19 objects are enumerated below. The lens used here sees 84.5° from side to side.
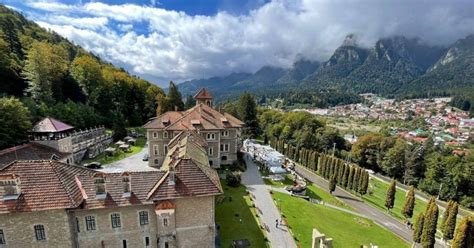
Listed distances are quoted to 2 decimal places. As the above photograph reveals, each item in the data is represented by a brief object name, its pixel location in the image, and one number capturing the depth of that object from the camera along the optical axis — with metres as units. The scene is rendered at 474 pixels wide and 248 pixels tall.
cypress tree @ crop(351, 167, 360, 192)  57.81
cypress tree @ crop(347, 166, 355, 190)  59.38
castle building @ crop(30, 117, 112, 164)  40.91
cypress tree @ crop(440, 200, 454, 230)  38.86
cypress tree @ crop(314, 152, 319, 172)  74.65
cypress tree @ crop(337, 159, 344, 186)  61.94
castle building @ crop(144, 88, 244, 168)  52.78
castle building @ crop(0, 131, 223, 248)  20.39
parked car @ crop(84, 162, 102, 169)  48.03
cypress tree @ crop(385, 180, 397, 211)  48.72
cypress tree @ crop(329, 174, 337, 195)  55.42
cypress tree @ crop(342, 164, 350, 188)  60.56
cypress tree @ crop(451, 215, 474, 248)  32.31
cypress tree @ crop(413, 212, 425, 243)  37.62
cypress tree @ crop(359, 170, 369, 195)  56.06
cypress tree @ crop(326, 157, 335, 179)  64.44
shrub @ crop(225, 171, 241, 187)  45.02
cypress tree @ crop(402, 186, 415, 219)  44.32
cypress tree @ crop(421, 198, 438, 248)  35.97
